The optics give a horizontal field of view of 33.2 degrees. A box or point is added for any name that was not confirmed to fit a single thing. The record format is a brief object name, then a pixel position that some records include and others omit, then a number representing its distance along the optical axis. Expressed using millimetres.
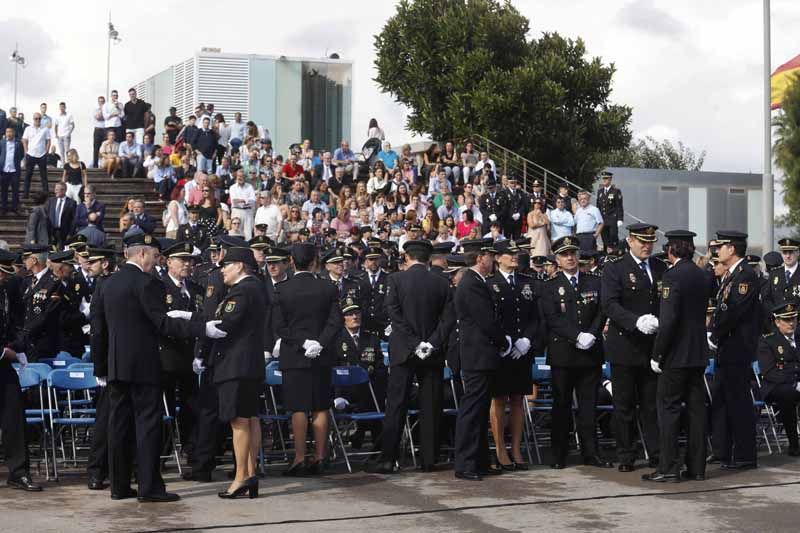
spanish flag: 51847
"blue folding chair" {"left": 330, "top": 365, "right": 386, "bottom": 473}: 12078
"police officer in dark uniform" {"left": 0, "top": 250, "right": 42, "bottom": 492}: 10555
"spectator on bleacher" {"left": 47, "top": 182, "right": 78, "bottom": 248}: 22016
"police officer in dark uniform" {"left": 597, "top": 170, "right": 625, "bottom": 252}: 26031
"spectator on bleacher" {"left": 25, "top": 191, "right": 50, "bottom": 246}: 21859
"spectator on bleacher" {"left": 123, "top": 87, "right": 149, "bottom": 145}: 27875
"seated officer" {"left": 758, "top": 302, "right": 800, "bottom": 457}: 12898
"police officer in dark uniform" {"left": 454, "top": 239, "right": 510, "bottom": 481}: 11359
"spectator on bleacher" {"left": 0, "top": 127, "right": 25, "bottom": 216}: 24344
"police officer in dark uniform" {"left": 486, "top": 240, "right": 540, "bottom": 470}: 11750
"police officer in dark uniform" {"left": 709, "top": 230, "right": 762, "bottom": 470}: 11844
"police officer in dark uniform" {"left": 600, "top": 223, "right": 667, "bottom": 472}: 11648
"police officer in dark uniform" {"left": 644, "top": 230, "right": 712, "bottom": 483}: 11109
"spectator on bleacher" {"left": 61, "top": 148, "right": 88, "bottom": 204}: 24391
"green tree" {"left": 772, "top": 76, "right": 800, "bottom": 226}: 61625
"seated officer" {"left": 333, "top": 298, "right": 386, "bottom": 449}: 13227
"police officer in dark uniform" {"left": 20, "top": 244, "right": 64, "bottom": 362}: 13398
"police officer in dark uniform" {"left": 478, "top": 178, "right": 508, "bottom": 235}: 25922
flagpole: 26922
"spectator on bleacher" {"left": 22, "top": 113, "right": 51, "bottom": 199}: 25156
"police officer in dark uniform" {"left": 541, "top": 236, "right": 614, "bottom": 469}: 12031
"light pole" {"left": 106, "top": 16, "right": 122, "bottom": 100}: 39844
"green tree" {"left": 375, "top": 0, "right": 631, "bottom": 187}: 37625
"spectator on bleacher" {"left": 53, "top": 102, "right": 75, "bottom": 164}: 27047
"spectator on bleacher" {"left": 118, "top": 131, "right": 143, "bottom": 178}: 27219
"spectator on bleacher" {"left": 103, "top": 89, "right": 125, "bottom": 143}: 27562
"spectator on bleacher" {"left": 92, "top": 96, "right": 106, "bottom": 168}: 27734
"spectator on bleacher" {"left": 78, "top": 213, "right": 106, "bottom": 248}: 20906
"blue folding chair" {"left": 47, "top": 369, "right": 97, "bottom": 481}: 10977
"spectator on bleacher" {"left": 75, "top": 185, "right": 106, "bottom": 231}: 22250
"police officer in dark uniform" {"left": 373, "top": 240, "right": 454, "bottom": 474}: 11734
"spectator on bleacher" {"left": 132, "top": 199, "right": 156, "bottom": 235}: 21531
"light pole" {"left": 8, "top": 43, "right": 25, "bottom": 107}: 41781
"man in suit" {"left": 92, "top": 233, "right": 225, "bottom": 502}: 10023
